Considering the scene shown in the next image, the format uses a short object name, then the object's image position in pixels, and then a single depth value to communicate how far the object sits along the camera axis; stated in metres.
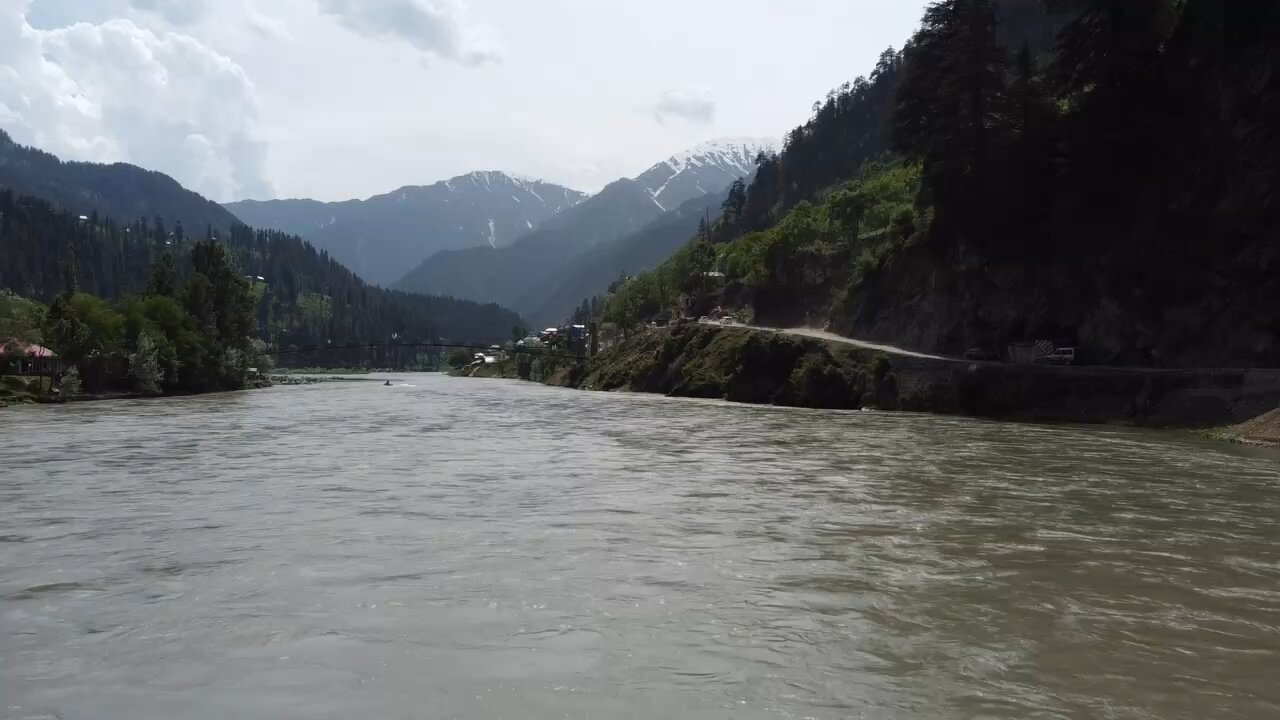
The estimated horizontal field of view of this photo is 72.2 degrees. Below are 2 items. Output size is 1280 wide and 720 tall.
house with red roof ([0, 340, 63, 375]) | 94.00
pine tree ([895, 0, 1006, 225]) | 71.62
